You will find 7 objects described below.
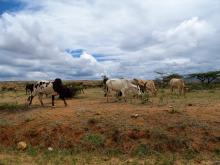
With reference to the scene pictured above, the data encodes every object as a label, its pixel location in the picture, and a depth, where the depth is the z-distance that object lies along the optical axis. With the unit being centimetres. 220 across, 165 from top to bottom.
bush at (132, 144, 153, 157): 493
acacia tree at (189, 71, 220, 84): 1915
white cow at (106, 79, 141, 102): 873
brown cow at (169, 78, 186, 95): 1192
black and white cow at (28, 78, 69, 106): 804
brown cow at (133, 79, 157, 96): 1126
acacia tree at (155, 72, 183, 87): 1889
